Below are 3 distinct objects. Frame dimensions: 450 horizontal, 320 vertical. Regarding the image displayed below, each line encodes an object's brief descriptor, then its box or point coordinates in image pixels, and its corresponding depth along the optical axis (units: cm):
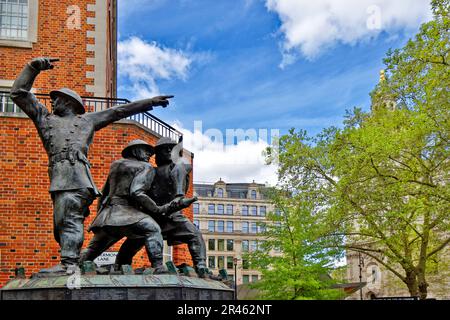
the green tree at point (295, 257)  2275
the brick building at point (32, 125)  1566
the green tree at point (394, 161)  1788
